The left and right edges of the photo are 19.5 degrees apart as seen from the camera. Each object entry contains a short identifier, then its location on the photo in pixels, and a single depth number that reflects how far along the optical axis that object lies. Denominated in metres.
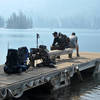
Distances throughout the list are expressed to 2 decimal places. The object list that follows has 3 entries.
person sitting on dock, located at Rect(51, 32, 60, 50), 16.28
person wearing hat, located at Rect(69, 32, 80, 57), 18.23
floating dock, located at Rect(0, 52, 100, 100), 10.35
